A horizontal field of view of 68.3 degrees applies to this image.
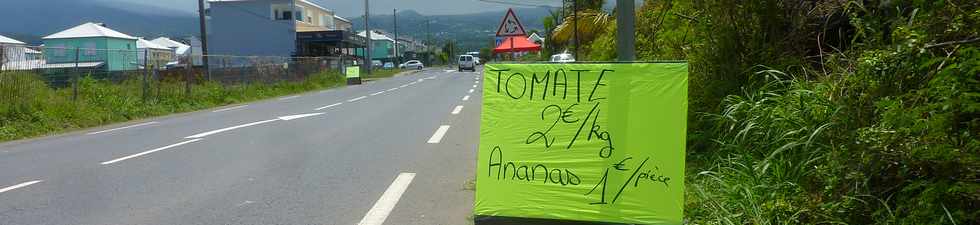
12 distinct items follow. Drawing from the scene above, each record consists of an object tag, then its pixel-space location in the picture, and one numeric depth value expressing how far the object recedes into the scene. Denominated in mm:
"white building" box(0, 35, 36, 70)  14102
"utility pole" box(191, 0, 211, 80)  27581
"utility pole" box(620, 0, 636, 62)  4934
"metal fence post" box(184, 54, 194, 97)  21753
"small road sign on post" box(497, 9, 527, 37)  16094
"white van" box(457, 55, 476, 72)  60969
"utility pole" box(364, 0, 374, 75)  54006
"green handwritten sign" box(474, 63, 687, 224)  3994
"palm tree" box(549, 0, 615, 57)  15953
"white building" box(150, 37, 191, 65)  76531
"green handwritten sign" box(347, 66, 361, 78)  40156
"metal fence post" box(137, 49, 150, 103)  19344
